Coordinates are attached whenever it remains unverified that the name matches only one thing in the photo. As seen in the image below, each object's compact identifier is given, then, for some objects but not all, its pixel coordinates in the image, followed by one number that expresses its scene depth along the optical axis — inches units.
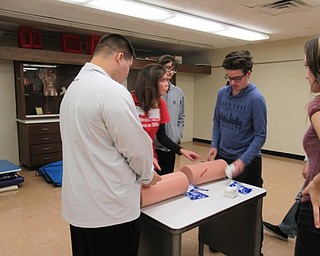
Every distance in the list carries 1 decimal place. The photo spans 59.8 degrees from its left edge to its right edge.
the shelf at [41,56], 168.2
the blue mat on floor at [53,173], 159.8
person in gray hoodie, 100.2
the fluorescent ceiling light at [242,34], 185.1
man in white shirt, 45.8
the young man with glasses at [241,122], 78.3
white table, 54.4
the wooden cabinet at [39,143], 183.9
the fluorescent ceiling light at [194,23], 152.6
